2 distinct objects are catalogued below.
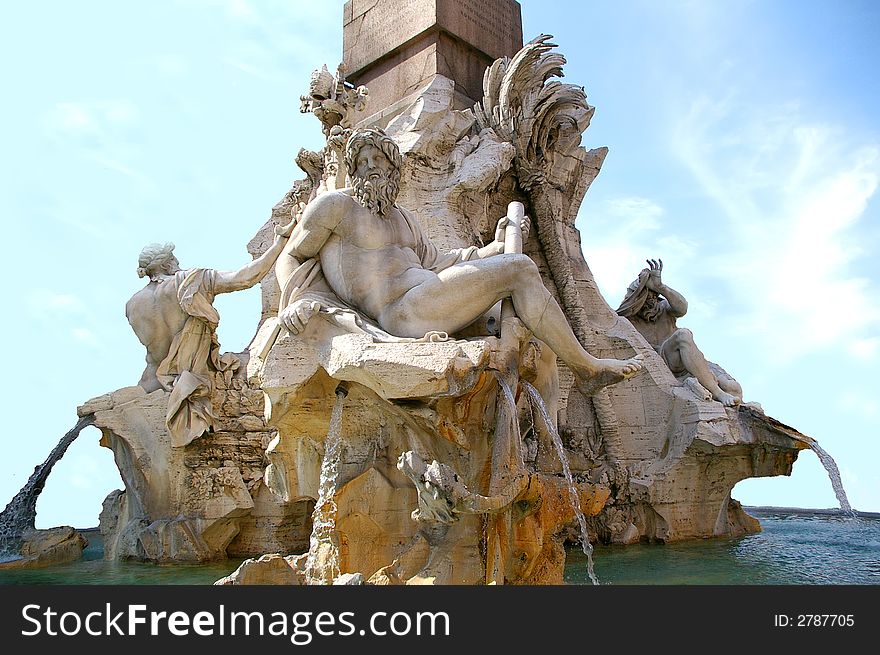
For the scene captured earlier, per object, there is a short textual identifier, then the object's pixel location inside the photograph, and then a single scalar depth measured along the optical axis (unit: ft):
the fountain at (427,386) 12.95
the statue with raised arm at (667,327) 24.77
